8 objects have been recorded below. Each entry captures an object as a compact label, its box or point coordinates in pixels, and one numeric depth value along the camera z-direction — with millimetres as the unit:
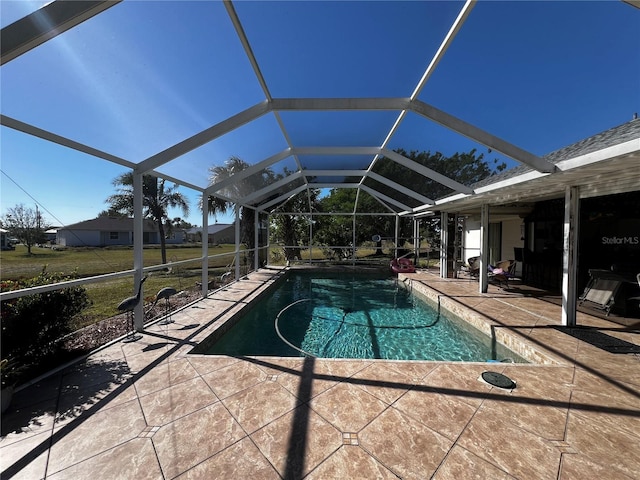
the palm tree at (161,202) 7906
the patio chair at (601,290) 4852
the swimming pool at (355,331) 4543
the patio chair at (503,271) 7571
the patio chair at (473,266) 9186
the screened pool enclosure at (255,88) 2268
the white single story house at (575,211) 3449
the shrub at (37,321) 2668
